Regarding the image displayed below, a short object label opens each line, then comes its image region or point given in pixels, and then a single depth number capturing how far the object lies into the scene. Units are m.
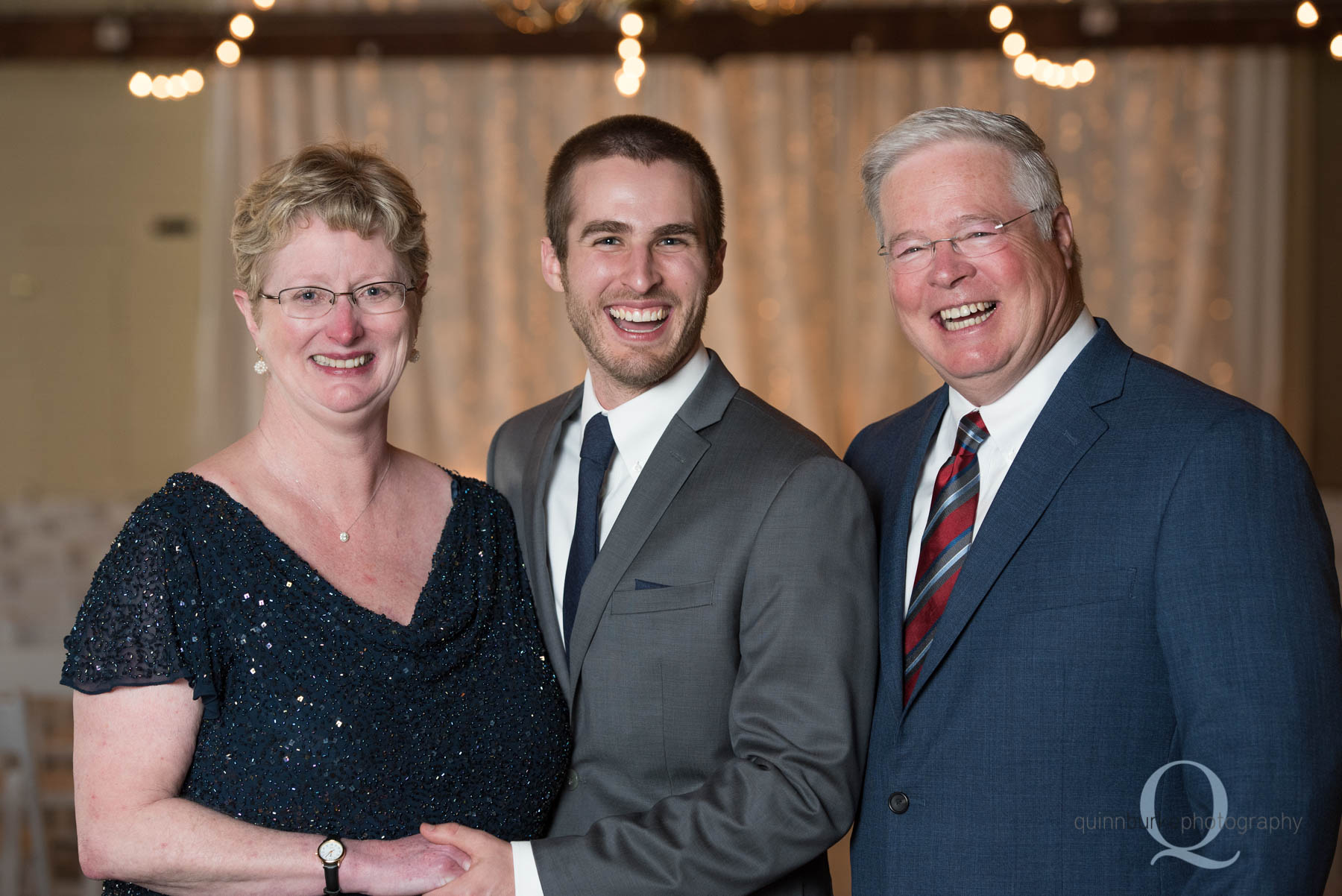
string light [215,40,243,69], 6.71
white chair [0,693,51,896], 3.53
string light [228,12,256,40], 6.32
